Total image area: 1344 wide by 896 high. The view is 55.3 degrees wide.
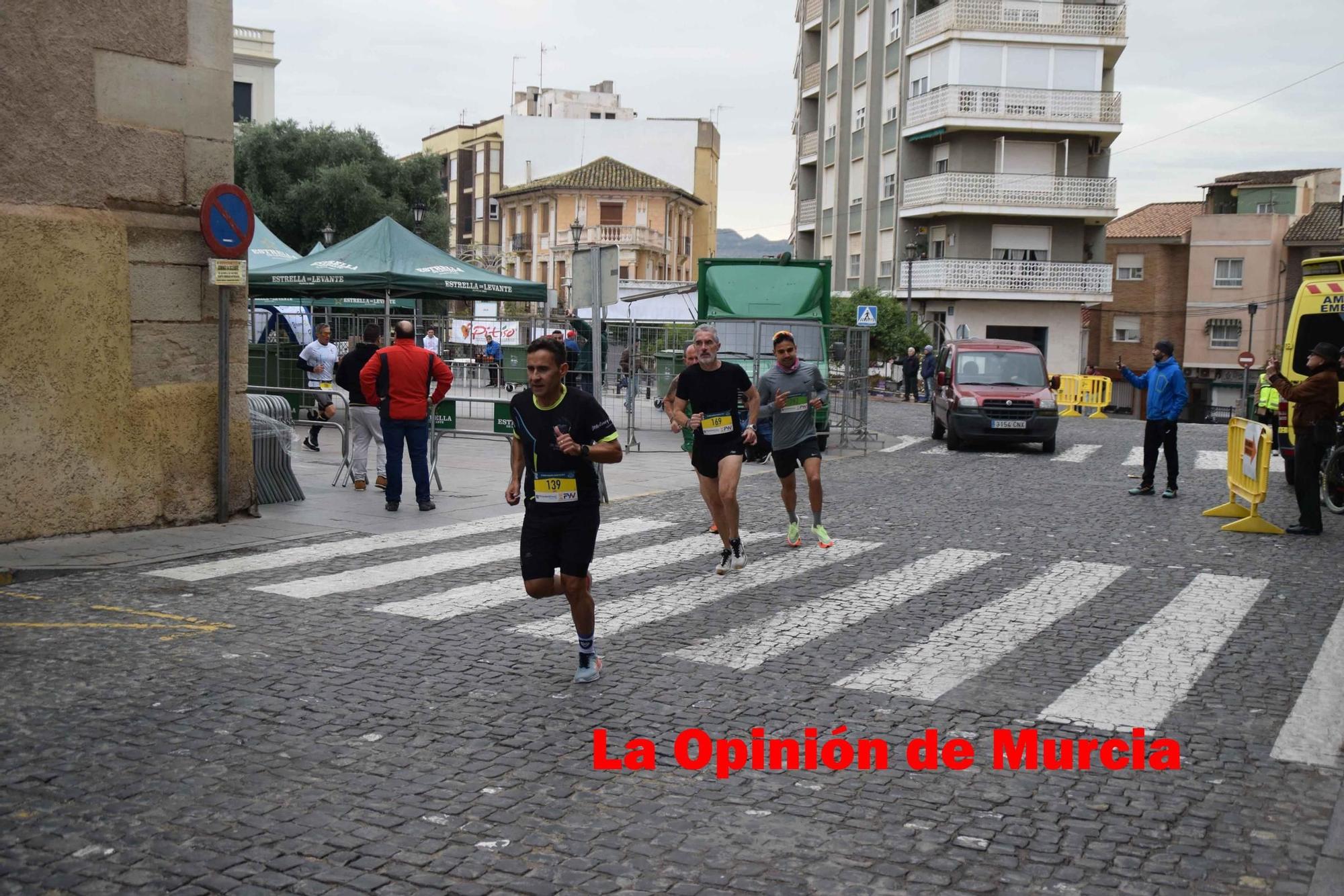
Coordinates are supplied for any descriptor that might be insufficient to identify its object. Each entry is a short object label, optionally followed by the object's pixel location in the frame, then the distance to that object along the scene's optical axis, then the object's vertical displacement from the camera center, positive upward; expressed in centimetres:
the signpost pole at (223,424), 1127 -69
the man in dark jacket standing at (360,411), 1380 -69
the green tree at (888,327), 4222 +96
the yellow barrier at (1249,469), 1234 -108
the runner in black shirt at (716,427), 986 -57
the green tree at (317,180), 4962 +661
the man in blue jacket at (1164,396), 1442 -42
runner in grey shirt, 1082 -48
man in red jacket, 1266 -44
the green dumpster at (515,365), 1898 -22
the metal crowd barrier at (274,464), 1260 -117
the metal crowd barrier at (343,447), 1478 -117
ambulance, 1549 +58
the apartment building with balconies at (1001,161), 4650 +732
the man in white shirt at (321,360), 1950 -20
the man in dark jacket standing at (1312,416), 1216 -52
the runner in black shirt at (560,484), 650 -68
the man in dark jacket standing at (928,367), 3447 -31
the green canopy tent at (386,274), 2014 +117
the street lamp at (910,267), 4362 +307
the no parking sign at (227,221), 1091 +107
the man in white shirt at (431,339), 1959 +16
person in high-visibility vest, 1747 -68
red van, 2073 -63
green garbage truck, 2016 +95
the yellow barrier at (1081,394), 3238 -90
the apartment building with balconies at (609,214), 7738 +834
